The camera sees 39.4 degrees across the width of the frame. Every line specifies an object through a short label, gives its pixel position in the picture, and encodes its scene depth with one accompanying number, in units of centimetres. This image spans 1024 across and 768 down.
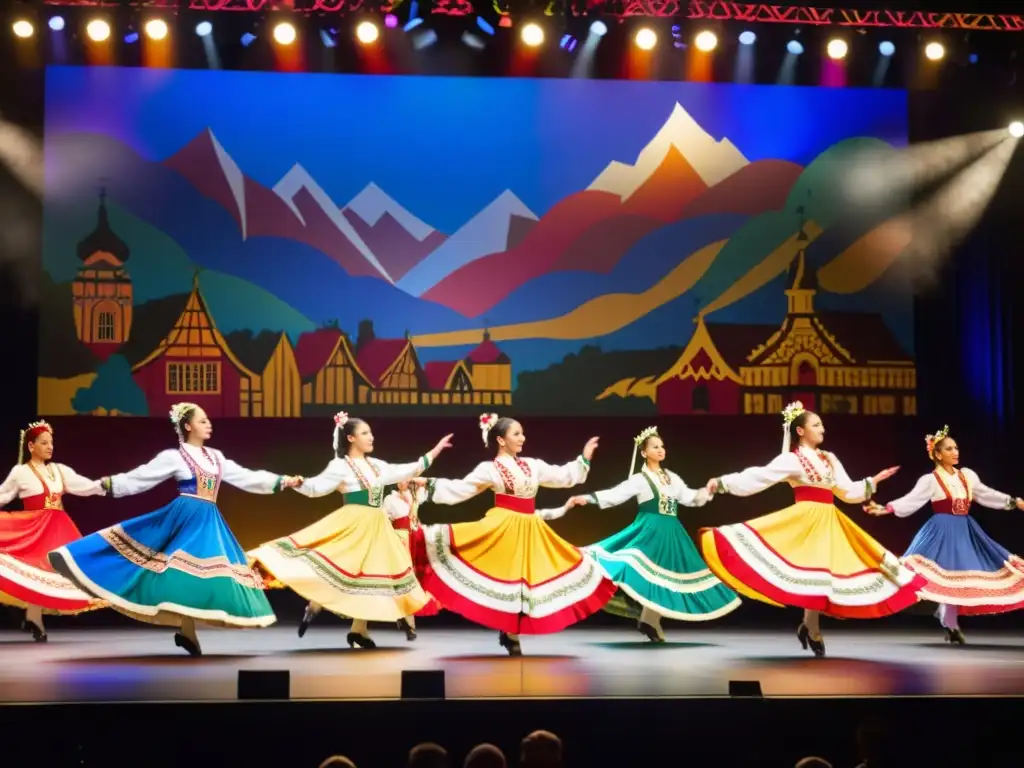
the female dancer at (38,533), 769
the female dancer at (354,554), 712
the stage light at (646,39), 898
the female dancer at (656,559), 783
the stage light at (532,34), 891
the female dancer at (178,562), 671
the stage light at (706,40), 891
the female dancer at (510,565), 695
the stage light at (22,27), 882
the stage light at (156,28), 884
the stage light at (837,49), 900
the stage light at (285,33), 887
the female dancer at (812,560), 697
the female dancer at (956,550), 788
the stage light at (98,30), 877
